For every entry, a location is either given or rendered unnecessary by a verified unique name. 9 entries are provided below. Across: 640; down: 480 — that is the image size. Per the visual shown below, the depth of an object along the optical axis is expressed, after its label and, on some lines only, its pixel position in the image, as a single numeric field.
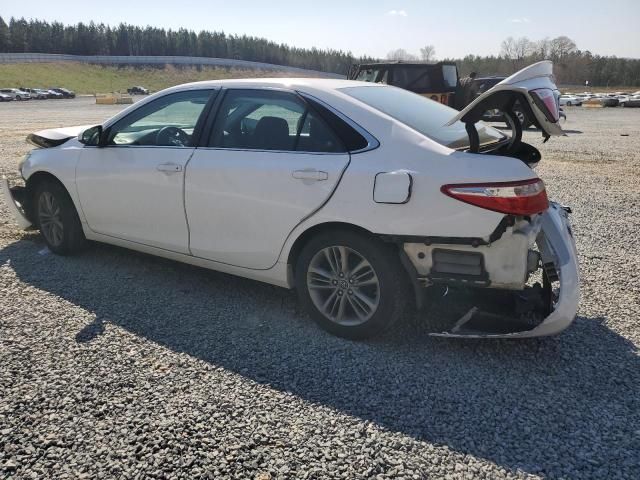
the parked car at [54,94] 60.59
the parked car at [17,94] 54.87
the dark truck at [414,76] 14.26
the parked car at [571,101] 39.56
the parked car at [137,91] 69.49
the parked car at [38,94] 58.53
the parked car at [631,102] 36.44
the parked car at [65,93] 62.50
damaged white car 2.93
